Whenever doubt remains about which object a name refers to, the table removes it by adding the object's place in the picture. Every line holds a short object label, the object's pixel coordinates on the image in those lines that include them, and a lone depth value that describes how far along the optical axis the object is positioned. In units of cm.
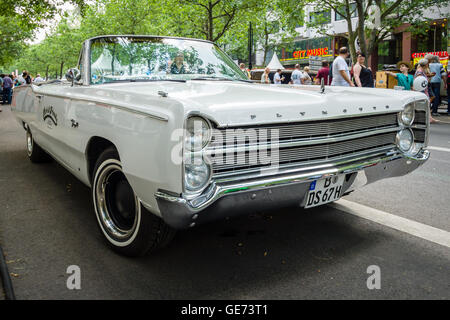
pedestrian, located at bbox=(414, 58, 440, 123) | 1130
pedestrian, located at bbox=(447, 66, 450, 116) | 1296
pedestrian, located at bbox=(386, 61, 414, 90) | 1086
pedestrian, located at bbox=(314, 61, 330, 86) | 1287
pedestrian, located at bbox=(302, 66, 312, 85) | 1509
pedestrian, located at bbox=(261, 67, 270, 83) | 1497
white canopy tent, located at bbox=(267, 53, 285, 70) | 2742
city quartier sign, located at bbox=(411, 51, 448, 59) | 2488
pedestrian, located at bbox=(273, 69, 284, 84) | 1648
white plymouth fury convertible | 223
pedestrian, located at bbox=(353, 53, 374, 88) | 962
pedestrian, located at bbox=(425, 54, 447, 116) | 1292
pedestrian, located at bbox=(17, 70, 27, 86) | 2278
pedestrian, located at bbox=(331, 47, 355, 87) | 908
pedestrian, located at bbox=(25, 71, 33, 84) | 2322
